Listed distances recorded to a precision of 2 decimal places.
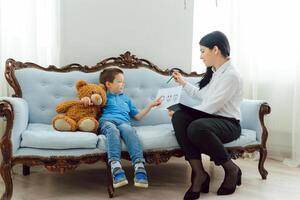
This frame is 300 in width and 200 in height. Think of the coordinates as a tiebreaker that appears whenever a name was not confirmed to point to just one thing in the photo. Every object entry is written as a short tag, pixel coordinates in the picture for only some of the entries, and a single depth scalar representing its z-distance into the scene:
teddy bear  2.37
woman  2.27
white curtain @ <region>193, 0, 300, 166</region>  3.27
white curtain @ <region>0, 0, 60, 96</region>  2.87
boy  2.20
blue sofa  2.15
